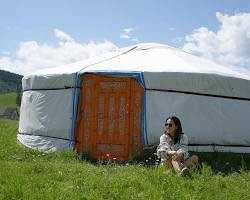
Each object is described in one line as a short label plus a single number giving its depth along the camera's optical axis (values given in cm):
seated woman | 383
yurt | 501
